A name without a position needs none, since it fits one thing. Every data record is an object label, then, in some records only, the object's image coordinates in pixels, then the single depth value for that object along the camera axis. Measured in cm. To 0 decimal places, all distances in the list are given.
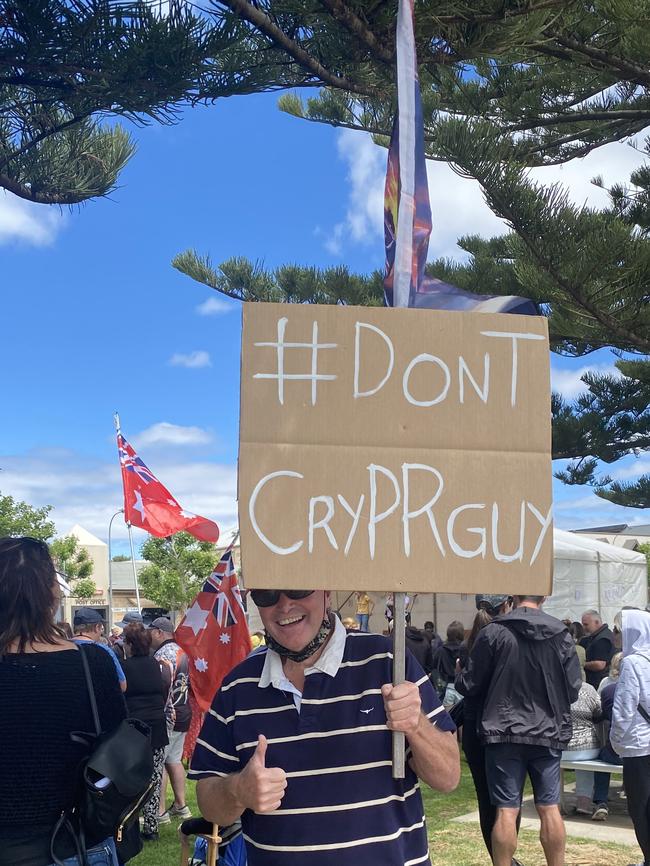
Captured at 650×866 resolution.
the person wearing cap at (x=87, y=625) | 690
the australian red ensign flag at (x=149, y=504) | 852
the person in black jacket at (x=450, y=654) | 1208
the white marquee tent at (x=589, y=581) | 1614
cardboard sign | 202
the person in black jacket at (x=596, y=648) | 956
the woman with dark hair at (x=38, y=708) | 239
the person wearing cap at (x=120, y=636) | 767
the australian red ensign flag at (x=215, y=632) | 613
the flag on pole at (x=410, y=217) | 225
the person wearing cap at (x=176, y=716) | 802
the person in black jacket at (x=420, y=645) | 1174
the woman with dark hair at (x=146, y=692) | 722
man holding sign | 204
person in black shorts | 507
